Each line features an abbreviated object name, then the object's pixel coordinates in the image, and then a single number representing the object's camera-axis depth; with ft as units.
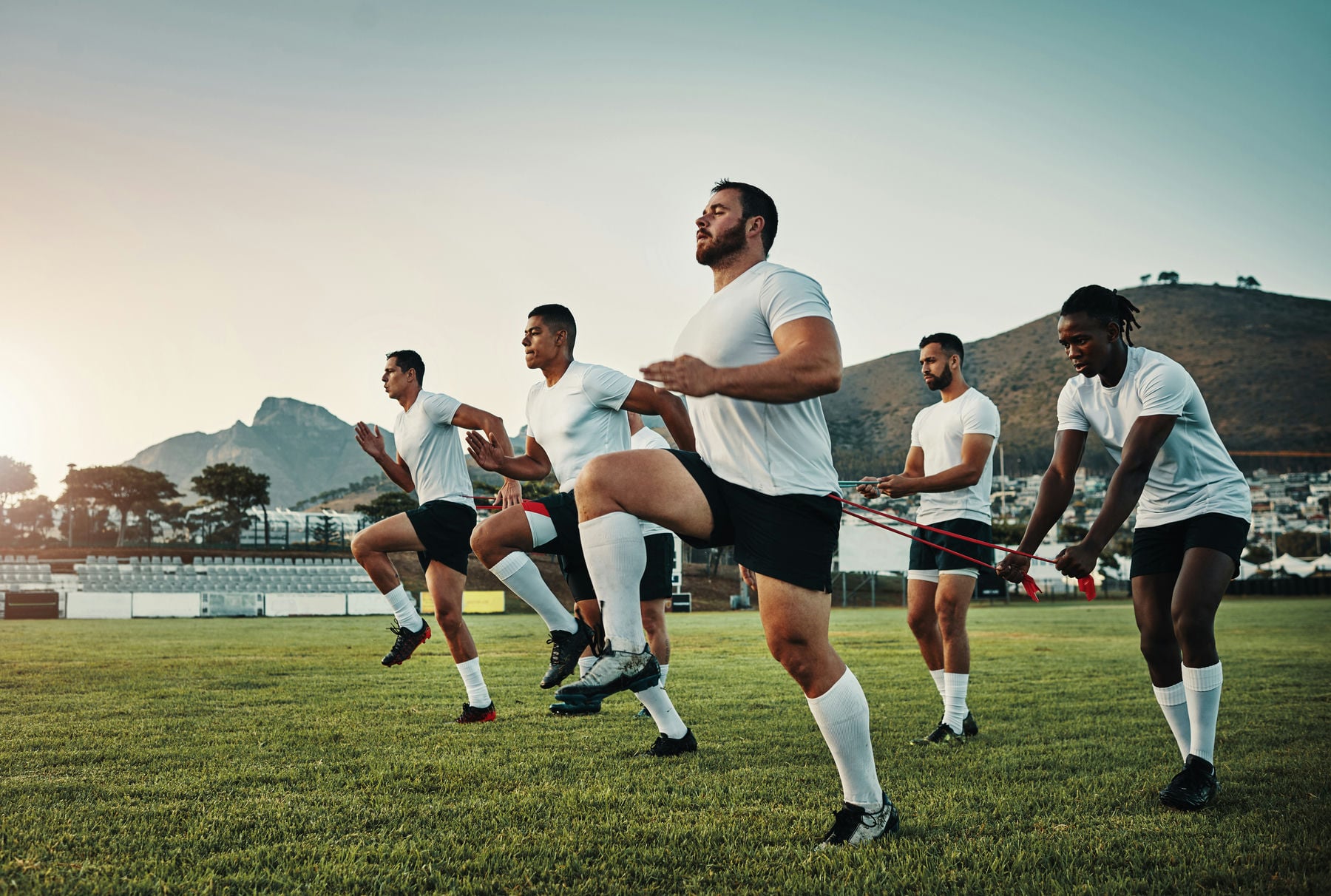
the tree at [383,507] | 275.59
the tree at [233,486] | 302.25
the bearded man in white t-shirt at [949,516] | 23.38
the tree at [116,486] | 330.13
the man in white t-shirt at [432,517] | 25.02
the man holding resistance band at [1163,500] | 15.79
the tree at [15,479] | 409.28
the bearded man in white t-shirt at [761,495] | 12.00
